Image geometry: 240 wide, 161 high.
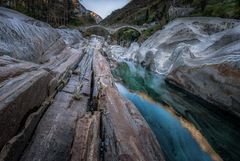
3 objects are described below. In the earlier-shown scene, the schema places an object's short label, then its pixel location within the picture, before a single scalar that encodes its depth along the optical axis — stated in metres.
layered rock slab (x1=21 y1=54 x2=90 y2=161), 2.00
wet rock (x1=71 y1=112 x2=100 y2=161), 1.79
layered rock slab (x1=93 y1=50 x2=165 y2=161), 1.88
